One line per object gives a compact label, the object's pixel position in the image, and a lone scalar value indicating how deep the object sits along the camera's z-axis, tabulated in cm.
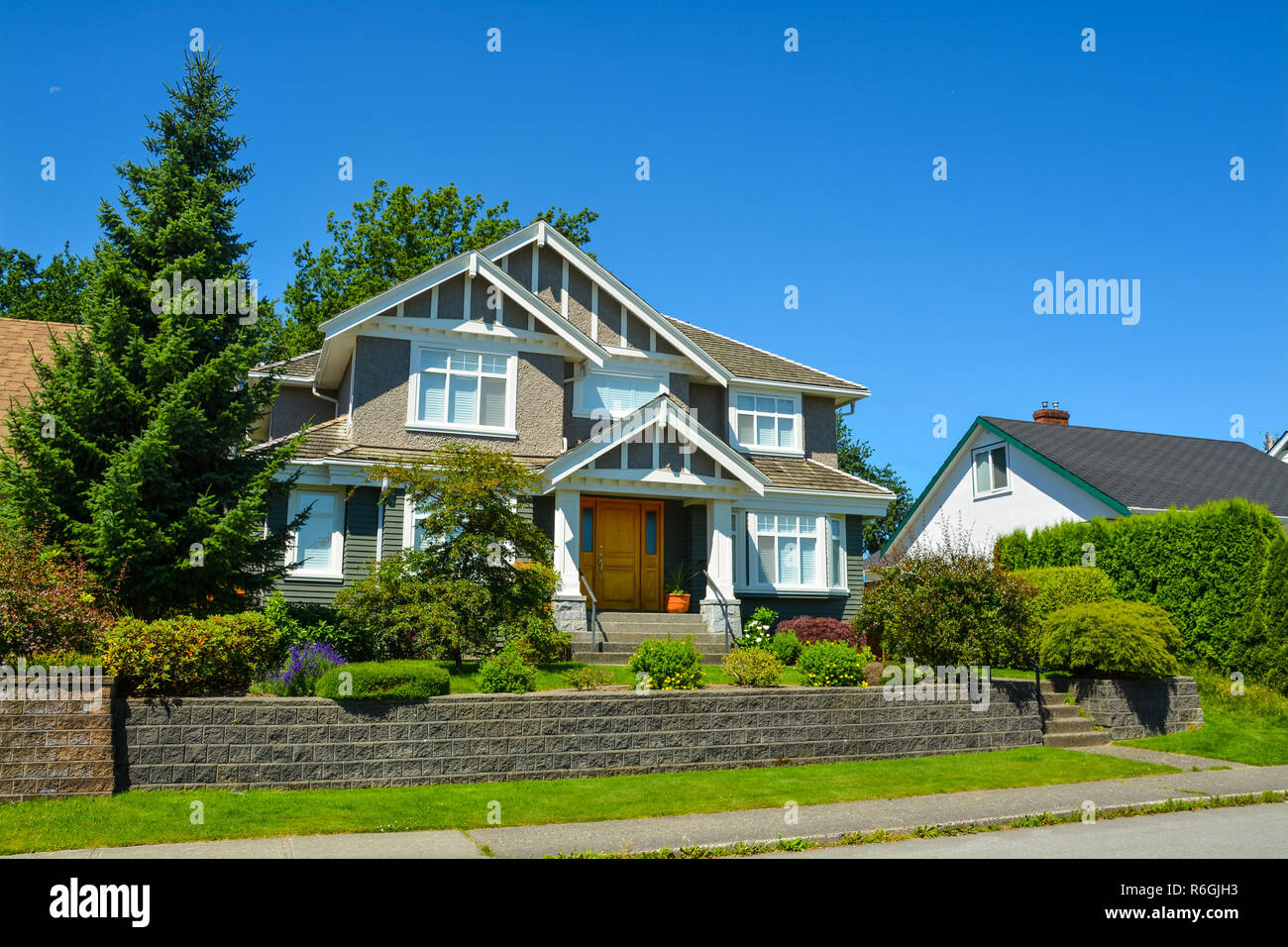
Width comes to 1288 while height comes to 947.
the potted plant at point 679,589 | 2000
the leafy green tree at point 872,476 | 4819
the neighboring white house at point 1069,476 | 2484
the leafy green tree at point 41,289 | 3378
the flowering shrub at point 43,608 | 1055
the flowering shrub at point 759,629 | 1802
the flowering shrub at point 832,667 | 1407
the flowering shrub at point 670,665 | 1342
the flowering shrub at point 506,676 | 1230
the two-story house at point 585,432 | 1912
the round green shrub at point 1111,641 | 1578
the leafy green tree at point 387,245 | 3656
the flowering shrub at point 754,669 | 1384
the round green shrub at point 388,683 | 1102
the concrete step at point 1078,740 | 1480
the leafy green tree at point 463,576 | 1363
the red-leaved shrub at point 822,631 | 1947
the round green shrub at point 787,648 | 1738
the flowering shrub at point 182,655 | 1041
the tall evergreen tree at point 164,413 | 1219
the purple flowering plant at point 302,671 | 1177
